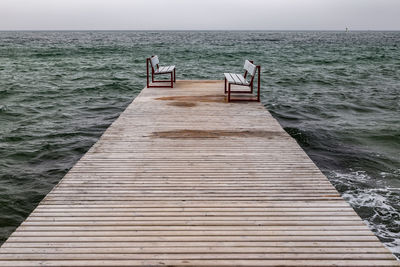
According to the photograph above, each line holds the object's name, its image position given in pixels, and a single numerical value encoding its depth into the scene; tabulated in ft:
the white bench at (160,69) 37.47
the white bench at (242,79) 31.13
